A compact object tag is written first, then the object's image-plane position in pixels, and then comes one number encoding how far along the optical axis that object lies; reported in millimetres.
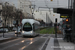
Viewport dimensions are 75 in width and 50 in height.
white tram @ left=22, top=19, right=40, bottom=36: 34812
